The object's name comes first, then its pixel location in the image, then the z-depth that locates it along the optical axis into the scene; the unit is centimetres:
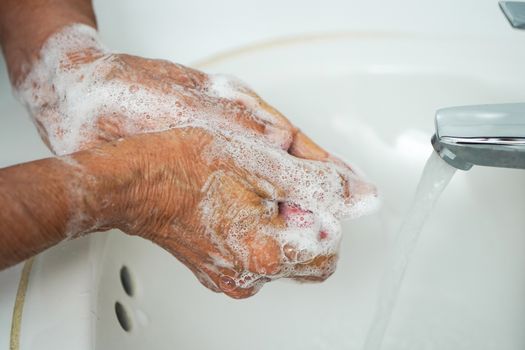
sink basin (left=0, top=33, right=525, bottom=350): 71
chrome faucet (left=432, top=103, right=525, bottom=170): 48
